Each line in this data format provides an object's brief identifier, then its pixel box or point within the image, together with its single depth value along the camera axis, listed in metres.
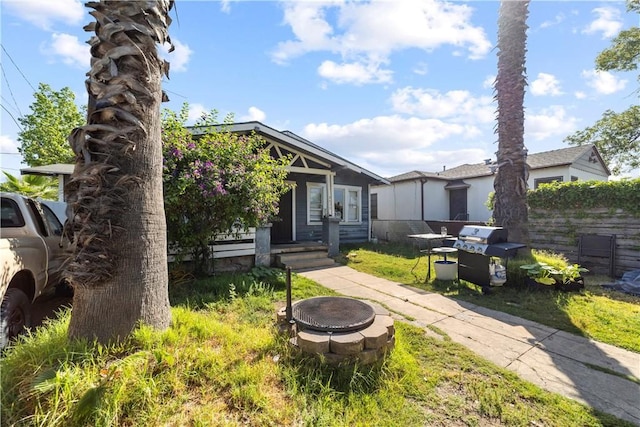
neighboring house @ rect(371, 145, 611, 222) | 13.48
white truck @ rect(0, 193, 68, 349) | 2.70
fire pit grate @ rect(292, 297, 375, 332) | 2.67
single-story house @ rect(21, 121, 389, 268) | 8.09
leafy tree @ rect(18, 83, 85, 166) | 18.28
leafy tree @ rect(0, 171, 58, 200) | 9.84
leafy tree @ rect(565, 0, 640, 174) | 11.73
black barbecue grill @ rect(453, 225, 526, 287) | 4.93
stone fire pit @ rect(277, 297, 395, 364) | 2.45
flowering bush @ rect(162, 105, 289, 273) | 4.82
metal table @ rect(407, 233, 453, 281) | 6.33
